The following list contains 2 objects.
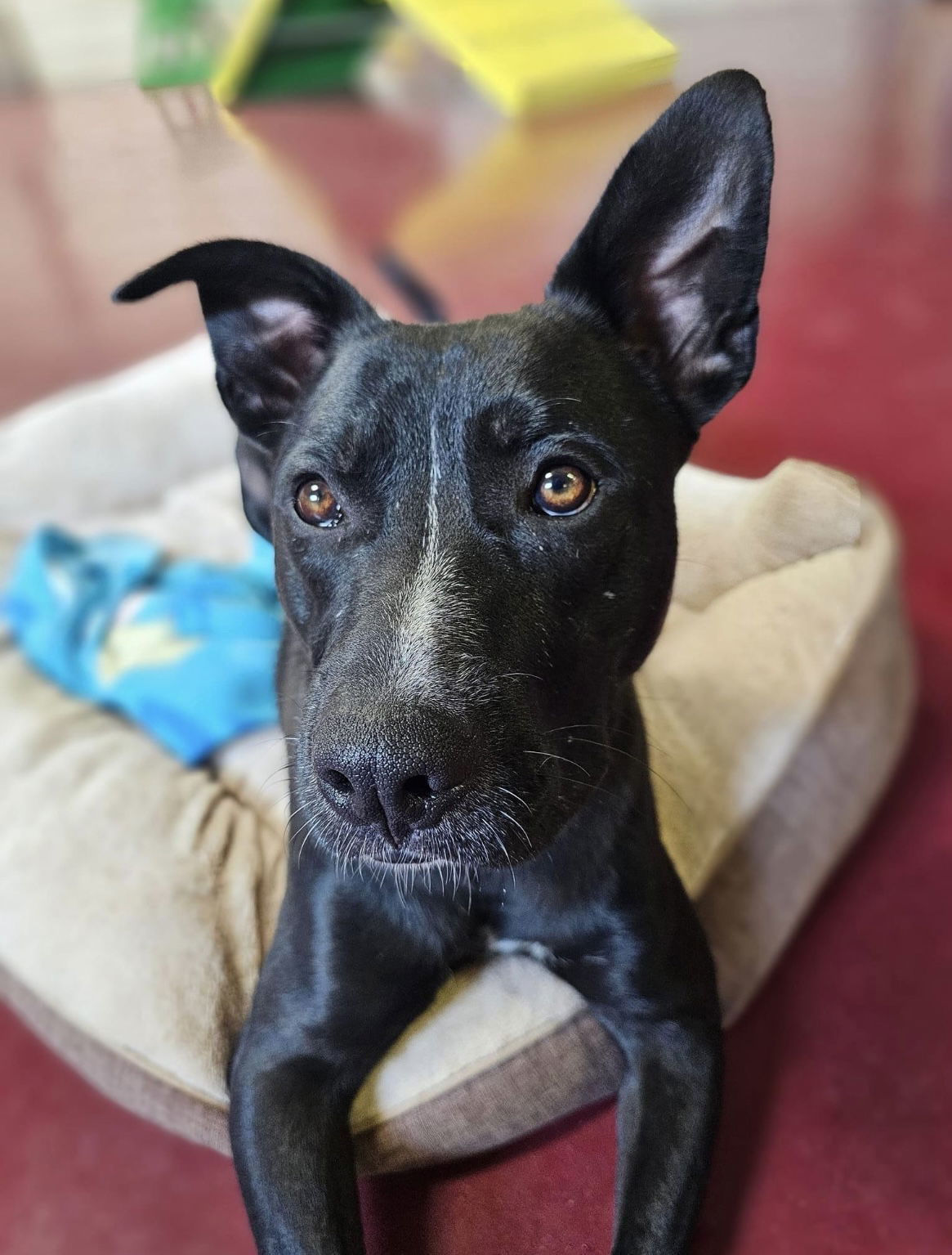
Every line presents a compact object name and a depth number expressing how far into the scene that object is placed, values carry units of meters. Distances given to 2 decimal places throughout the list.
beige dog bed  0.33
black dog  0.25
